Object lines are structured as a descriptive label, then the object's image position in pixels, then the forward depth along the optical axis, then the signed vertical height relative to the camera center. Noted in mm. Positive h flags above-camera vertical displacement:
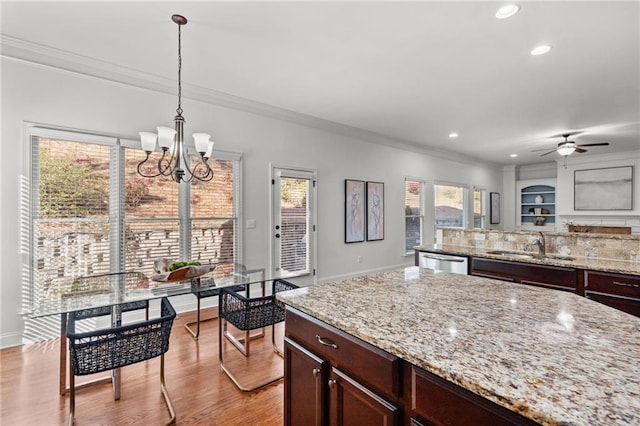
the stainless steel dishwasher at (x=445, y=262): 3398 -580
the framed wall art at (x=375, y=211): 5672 +37
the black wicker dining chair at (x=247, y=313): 2330 -803
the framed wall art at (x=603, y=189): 7023 +593
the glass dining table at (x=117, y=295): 1941 -601
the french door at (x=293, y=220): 4449 -107
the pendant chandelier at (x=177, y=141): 2525 +632
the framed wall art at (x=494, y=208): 8766 +150
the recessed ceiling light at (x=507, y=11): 2170 +1481
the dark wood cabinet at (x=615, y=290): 2367 -622
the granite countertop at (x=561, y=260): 2498 -450
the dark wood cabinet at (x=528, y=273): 2688 -582
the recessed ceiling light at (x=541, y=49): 2678 +1479
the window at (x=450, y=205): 7191 +197
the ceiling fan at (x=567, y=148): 5258 +1133
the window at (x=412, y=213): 6461 -1
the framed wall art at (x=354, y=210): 5312 +50
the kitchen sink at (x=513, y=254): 3131 -459
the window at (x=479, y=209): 8250 +112
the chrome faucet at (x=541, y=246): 3234 -353
